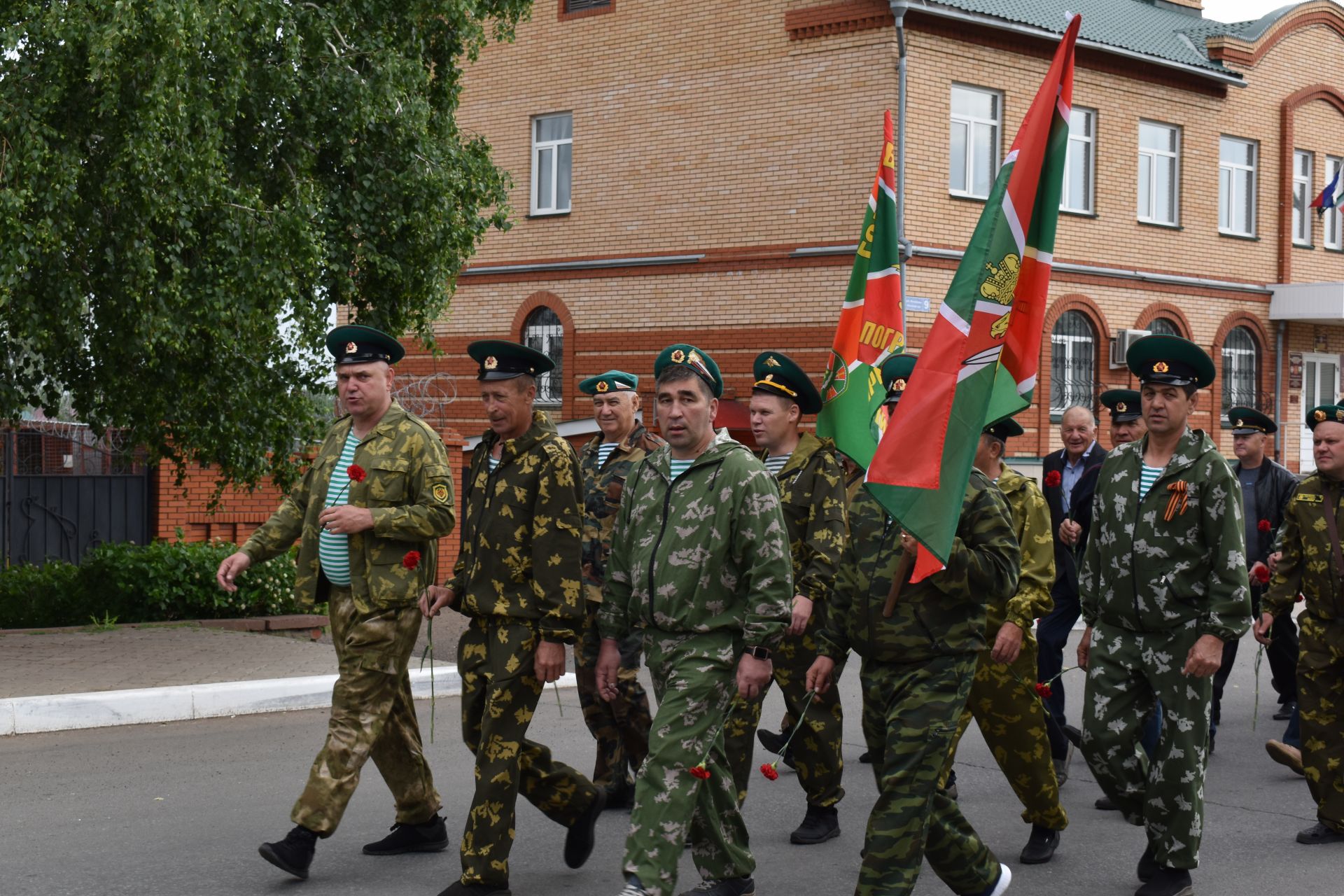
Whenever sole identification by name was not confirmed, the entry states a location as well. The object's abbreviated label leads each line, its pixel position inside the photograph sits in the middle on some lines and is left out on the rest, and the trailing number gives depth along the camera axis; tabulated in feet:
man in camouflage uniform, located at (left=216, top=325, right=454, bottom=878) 19.93
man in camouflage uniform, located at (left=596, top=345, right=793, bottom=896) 17.60
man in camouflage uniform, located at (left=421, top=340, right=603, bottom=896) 19.08
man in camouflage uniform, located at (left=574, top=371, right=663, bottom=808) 24.68
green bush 44.65
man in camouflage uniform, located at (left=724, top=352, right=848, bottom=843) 23.08
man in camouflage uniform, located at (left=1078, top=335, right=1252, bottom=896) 19.81
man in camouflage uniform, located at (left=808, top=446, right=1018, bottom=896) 17.22
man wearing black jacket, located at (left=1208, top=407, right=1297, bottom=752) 33.04
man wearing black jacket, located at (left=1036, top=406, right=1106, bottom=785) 29.86
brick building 73.56
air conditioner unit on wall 81.05
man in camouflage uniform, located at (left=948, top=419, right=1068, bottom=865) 21.57
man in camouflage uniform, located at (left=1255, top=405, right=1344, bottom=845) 23.67
